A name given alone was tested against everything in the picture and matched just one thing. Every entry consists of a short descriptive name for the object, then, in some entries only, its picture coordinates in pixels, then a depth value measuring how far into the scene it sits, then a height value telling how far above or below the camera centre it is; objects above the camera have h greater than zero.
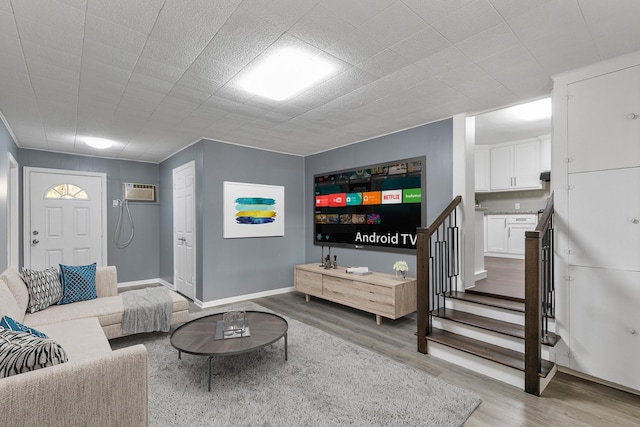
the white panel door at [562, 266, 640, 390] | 2.26 -0.87
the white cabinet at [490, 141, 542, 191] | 5.55 +0.86
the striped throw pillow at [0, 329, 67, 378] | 1.27 -0.61
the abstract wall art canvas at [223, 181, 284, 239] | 4.76 +0.05
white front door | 5.05 -0.08
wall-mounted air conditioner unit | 5.97 +0.42
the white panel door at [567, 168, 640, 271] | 2.27 -0.06
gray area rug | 1.97 -1.33
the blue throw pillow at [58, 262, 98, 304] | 3.21 -0.75
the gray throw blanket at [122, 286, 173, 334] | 3.04 -1.02
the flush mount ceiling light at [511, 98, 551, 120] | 3.60 +1.27
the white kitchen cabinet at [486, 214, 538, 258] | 5.64 -0.40
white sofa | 1.19 -0.76
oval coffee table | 2.31 -1.03
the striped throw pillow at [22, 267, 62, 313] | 2.90 -0.73
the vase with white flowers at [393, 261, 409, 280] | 3.81 -0.70
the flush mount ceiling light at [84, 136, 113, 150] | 4.48 +1.07
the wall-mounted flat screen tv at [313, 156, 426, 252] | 4.01 +0.10
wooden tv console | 3.59 -1.02
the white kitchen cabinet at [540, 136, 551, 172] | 5.35 +1.05
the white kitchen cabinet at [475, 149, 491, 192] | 6.11 +0.87
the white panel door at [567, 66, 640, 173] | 2.27 +0.70
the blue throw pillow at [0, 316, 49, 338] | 1.67 -0.63
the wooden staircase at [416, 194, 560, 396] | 2.28 -1.01
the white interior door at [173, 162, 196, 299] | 4.85 -0.26
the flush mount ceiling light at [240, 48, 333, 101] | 2.30 +1.15
